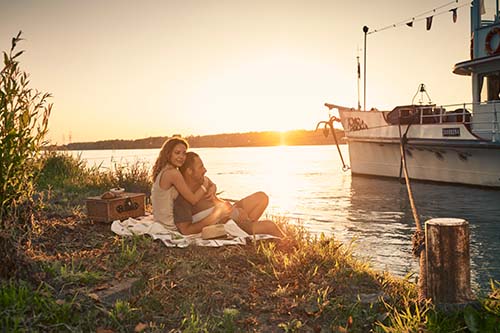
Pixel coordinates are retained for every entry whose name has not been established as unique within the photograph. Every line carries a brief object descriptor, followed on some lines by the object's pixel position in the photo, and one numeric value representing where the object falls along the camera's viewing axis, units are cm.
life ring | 1659
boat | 1636
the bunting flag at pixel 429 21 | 2100
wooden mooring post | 362
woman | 578
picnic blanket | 546
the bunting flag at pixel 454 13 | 1997
